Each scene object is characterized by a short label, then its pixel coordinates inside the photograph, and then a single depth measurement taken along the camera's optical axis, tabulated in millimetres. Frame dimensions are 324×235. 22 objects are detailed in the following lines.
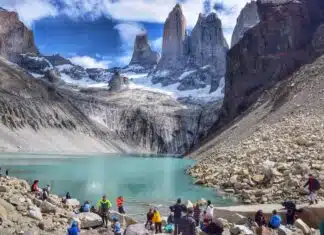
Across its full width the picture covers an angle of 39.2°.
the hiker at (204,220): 21841
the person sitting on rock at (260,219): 21047
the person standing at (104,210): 23931
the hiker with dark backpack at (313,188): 24370
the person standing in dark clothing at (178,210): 21134
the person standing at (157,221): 22266
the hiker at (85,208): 25786
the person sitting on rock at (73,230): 17672
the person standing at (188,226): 17469
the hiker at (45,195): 27200
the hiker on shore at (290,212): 21875
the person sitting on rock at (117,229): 19922
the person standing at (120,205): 28319
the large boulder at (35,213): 20453
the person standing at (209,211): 22716
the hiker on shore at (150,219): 22422
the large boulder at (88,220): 22891
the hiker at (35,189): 29662
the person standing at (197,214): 23500
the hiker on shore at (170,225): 21834
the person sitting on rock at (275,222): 20547
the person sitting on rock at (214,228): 15893
